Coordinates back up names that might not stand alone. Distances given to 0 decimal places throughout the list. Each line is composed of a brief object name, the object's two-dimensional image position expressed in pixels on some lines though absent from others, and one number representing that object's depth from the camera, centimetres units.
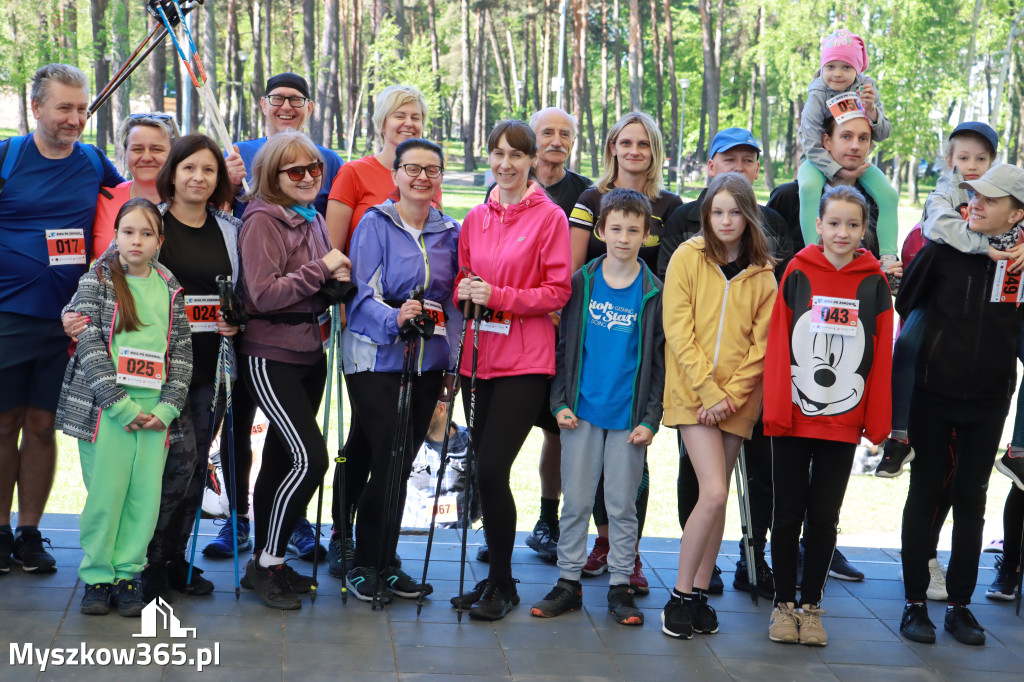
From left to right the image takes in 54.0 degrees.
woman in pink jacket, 411
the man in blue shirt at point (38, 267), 425
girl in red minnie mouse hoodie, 400
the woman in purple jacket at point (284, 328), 402
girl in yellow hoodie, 408
